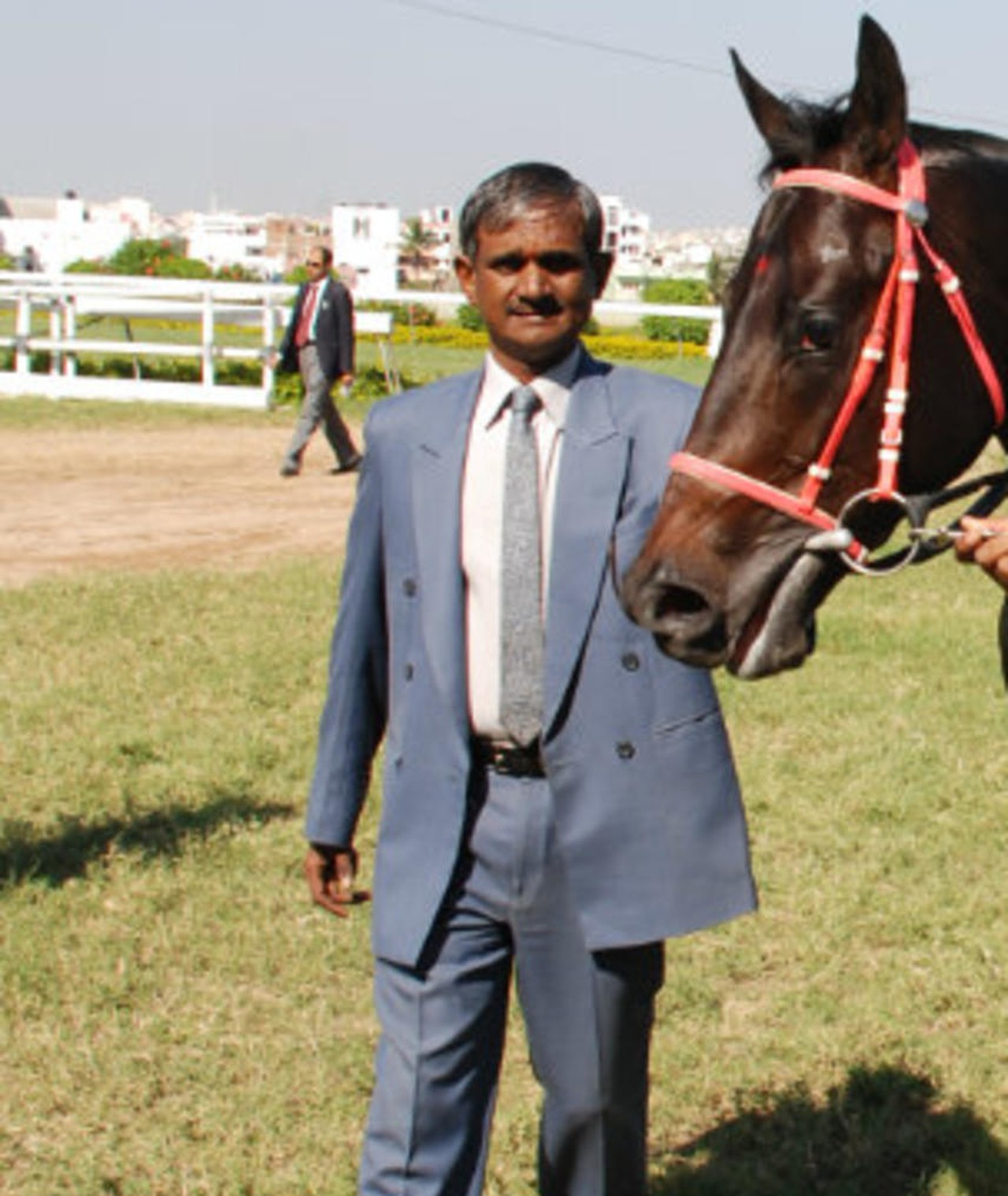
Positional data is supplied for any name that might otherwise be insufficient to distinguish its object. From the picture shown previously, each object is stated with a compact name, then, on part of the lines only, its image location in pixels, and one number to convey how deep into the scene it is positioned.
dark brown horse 2.83
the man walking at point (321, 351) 15.91
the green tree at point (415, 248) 152.38
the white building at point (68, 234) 129.62
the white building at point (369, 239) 117.50
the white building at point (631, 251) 131.55
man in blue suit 3.27
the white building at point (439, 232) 123.00
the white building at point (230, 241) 143.50
